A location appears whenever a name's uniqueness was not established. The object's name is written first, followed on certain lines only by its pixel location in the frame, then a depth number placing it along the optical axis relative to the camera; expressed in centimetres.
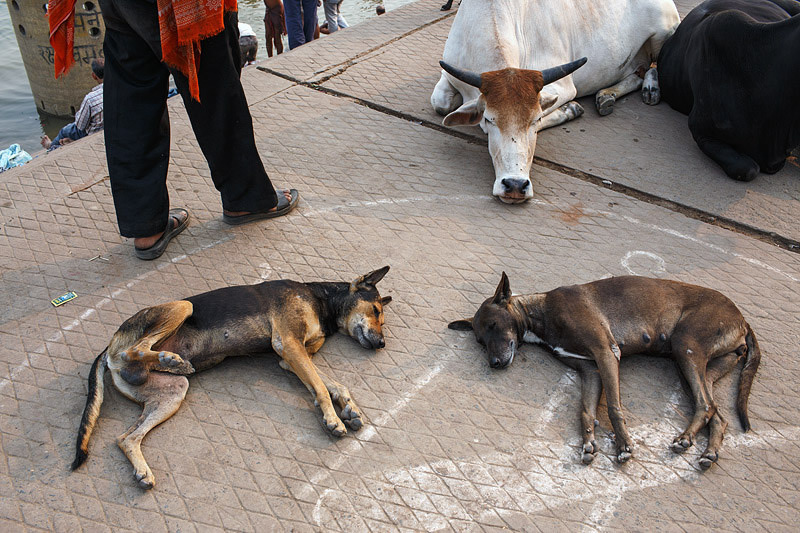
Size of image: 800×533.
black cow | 550
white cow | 522
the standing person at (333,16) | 1019
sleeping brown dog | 353
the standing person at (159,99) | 381
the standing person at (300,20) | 896
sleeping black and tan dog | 326
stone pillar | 853
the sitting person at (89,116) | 670
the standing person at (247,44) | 853
